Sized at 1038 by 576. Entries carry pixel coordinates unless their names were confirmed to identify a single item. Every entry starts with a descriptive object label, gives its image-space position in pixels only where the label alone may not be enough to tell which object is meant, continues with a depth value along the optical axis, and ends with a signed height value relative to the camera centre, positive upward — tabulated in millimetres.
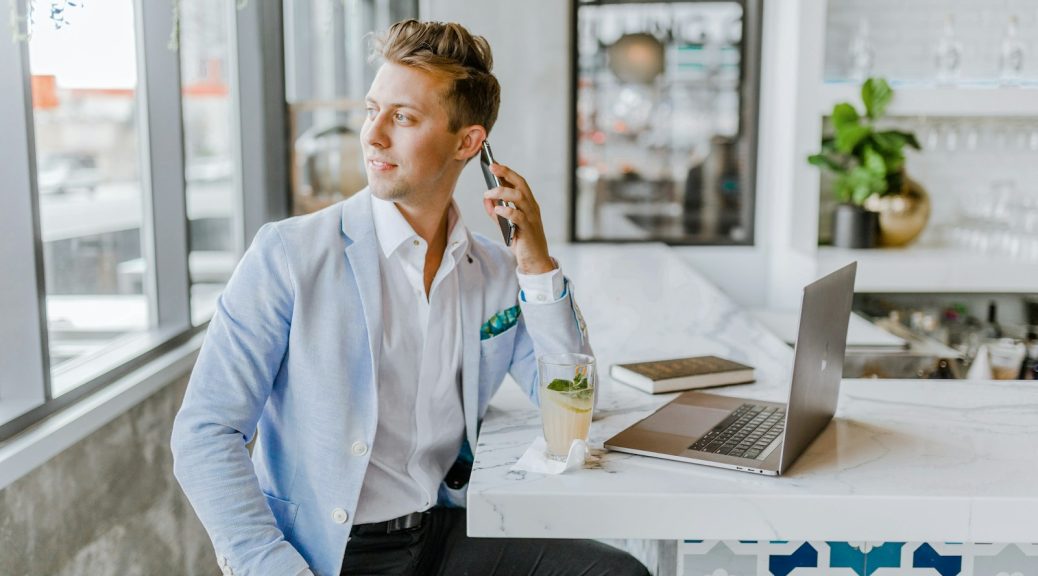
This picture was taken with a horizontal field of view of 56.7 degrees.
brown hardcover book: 1700 -440
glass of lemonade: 1330 -374
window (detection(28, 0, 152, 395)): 2137 -139
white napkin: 1286 -452
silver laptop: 1265 -443
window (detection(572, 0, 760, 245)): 4641 +31
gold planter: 4031 -358
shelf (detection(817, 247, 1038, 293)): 3850 -586
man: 1401 -355
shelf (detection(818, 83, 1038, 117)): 3920 +108
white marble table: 1185 -462
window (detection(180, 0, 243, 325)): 2990 -75
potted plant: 3852 -187
